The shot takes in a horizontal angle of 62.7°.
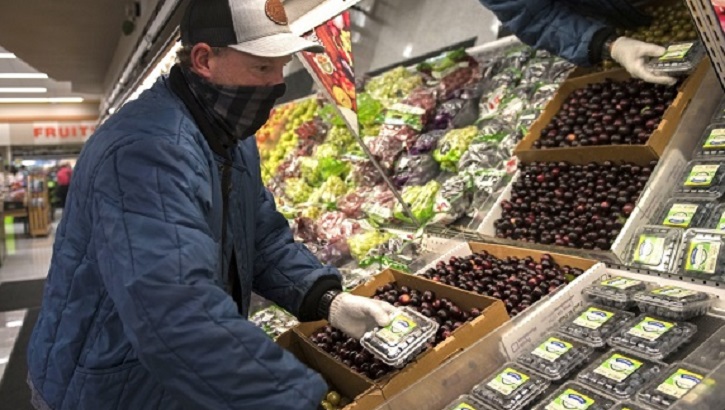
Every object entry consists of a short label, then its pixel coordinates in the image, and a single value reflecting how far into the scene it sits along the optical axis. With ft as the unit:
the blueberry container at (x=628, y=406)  4.82
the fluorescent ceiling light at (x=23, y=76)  49.93
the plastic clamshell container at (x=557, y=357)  5.58
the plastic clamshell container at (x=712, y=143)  7.52
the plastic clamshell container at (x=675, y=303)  5.73
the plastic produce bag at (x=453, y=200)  10.65
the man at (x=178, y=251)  3.77
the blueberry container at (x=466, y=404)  5.40
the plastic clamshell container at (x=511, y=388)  5.33
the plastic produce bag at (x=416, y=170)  12.70
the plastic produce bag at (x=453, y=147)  11.98
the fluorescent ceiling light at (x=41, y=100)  74.97
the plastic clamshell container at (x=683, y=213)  6.90
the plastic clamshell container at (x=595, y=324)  5.85
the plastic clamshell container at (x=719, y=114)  7.91
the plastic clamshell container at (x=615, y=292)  6.24
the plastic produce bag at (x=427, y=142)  13.06
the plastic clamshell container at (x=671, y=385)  4.77
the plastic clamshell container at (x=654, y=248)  6.73
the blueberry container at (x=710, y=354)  4.98
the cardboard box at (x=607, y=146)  7.64
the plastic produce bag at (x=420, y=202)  11.07
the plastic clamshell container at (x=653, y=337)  5.41
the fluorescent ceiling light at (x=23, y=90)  61.58
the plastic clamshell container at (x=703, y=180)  7.09
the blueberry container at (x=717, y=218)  6.60
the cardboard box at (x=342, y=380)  5.28
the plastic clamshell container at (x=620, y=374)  5.08
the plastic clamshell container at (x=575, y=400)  5.00
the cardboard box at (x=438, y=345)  5.47
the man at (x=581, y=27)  8.48
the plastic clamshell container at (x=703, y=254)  6.21
